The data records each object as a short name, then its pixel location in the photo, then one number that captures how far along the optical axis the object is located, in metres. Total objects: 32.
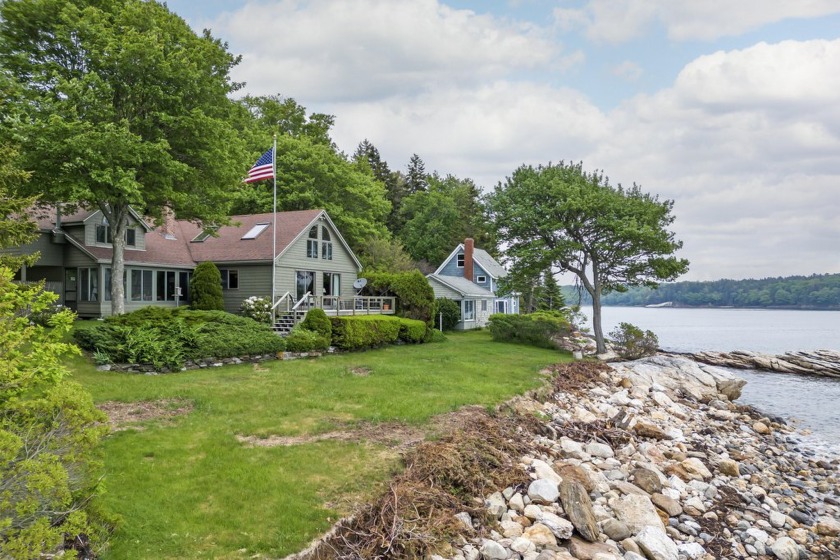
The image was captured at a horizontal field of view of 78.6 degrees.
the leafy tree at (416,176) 65.50
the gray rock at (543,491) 7.69
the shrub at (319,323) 19.75
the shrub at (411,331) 24.66
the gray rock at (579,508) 7.13
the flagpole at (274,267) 24.20
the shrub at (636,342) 25.92
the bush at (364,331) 20.47
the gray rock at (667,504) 8.37
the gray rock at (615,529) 7.23
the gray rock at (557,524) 6.94
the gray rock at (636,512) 7.56
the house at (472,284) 36.97
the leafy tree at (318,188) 36.06
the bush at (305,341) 18.73
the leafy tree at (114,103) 17.28
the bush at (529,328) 27.36
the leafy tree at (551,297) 46.75
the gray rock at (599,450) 10.34
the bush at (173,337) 14.73
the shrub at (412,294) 27.19
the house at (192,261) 24.67
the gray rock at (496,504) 7.31
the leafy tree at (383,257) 36.97
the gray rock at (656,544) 6.82
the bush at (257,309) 23.48
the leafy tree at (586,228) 25.06
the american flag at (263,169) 21.34
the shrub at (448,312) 35.16
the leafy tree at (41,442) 4.30
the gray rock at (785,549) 7.37
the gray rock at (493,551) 6.32
